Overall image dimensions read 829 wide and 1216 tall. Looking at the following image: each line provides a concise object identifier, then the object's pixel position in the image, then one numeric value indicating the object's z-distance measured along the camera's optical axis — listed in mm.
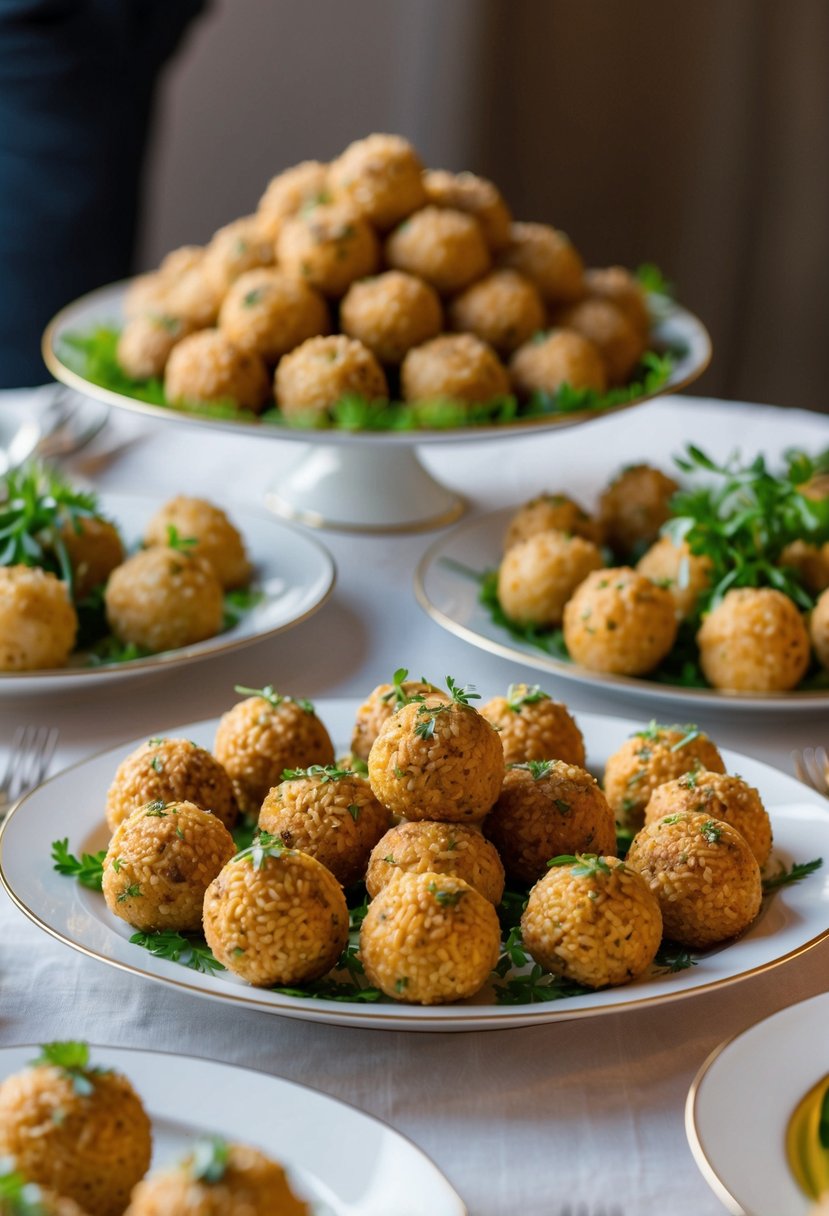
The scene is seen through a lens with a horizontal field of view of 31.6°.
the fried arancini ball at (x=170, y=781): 999
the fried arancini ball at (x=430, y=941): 820
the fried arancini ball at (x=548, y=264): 1898
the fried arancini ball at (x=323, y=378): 1654
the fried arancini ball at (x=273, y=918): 831
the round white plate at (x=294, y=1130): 677
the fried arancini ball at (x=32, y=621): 1311
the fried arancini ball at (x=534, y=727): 1051
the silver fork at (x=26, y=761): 1169
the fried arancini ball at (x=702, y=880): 898
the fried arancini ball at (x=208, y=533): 1520
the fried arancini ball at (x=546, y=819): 941
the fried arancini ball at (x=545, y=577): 1445
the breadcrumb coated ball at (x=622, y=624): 1333
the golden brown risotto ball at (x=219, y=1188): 569
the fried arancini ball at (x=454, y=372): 1672
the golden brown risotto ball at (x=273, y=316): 1727
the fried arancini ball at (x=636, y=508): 1605
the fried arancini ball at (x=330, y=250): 1779
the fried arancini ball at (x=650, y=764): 1059
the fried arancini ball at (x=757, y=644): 1320
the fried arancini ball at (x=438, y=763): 893
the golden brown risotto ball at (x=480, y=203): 1920
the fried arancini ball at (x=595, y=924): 841
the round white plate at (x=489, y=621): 1299
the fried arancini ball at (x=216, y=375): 1672
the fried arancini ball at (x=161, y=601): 1386
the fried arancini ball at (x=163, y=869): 900
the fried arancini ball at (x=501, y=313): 1789
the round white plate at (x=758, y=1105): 696
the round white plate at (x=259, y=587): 1308
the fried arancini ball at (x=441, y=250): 1803
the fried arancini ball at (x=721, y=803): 967
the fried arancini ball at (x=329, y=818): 933
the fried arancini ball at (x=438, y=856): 886
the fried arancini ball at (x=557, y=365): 1723
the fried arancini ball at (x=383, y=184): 1852
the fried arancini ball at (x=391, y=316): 1728
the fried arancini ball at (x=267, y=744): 1059
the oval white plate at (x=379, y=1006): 812
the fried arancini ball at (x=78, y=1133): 635
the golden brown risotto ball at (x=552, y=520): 1559
